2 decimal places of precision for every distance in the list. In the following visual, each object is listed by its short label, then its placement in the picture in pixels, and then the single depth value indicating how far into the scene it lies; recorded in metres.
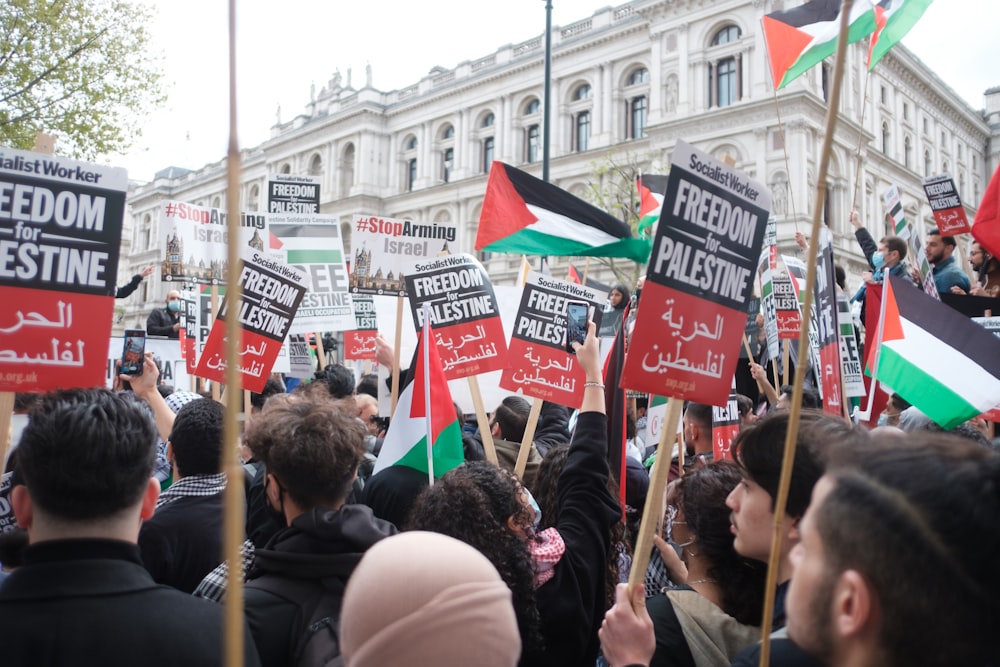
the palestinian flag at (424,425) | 3.46
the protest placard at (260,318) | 4.79
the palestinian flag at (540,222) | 4.31
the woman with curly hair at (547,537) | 2.24
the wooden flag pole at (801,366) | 1.45
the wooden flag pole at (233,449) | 1.02
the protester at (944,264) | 6.73
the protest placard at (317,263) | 6.23
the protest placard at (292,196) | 7.27
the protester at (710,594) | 2.11
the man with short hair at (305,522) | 1.94
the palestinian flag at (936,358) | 3.57
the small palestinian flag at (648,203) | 7.23
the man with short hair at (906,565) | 1.16
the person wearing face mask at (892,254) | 6.76
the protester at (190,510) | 2.58
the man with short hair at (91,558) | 1.46
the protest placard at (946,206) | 6.94
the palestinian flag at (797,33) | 5.16
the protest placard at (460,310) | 4.62
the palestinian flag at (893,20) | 5.18
